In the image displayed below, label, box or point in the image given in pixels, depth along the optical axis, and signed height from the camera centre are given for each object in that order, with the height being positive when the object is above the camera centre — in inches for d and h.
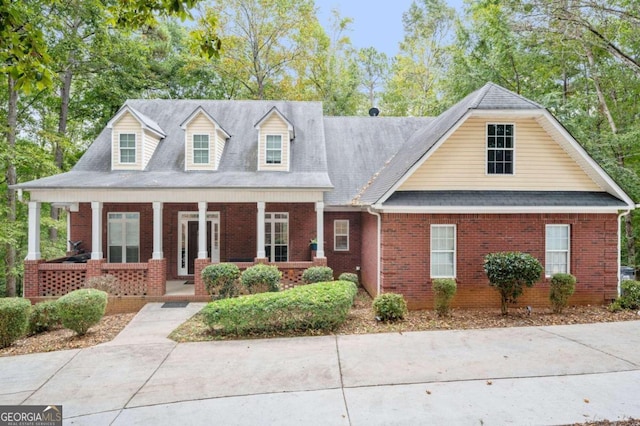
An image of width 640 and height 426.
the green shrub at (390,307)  347.3 -91.0
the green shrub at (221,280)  432.8 -81.5
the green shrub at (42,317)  350.3 -101.9
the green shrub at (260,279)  420.5 -77.5
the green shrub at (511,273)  354.6 -59.0
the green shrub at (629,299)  384.8 -92.5
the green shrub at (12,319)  307.4 -92.4
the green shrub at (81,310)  318.7 -87.1
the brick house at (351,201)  399.2 +14.1
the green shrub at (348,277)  459.8 -82.4
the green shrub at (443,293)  359.6 -79.9
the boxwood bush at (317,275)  443.5 -76.9
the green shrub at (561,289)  368.8 -77.5
